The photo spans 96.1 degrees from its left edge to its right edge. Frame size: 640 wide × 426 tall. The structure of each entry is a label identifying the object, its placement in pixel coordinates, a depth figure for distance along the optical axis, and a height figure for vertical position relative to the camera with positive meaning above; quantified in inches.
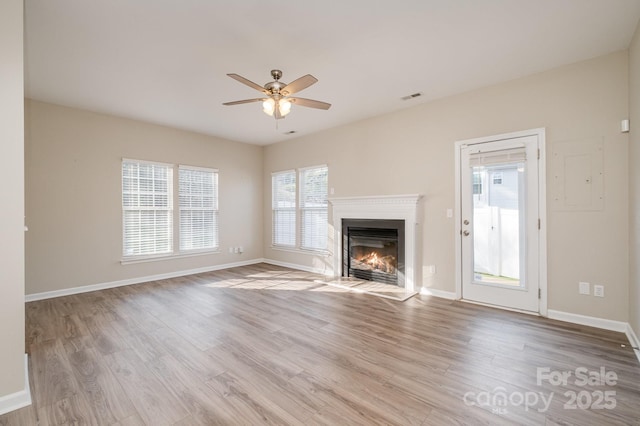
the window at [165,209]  202.2 +3.1
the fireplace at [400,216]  175.3 -2.7
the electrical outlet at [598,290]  120.6 -33.6
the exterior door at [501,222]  137.7 -5.5
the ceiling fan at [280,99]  111.1 +47.8
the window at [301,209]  237.1 +3.2
